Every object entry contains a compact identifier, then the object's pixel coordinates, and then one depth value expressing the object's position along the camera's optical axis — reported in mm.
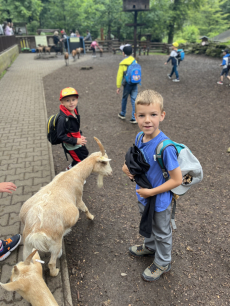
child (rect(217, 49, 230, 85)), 11459
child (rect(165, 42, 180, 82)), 12406
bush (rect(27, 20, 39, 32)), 40875
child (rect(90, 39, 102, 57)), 23981
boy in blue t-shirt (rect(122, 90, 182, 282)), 2068
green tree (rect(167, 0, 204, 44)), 31406
